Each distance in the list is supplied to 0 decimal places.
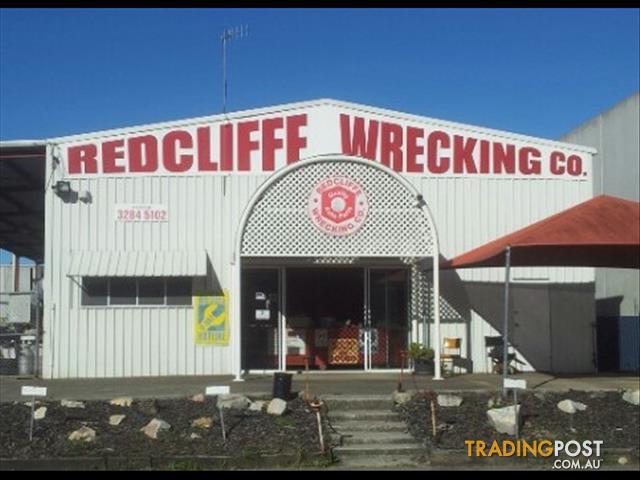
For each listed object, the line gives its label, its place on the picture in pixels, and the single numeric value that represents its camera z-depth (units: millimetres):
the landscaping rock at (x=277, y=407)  12617
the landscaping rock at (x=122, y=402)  13055
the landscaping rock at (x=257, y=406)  12852
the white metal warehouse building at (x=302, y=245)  17781
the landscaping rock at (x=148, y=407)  12648
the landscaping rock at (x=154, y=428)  11617
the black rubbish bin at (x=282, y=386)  13508
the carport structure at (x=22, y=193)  18453
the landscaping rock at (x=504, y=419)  11719
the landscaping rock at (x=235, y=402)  12898
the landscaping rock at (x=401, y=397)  13281
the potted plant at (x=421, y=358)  17688
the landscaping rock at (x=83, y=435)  11445
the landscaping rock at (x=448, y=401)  13031
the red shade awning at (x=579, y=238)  13688
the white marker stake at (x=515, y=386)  11773
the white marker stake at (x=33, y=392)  11867
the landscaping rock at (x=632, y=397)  13172
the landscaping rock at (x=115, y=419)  12178
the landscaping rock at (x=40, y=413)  12406
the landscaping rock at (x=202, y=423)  11992
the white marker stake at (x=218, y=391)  11933
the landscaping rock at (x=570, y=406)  12672
